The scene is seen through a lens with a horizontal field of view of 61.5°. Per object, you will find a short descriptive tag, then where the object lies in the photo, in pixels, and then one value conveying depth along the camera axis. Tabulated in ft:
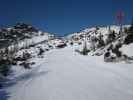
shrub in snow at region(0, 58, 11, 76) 55.12
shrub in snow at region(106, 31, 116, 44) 125.31
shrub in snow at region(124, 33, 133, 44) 69.72
